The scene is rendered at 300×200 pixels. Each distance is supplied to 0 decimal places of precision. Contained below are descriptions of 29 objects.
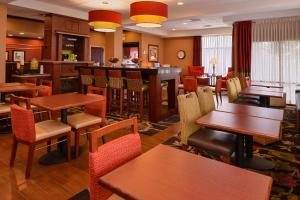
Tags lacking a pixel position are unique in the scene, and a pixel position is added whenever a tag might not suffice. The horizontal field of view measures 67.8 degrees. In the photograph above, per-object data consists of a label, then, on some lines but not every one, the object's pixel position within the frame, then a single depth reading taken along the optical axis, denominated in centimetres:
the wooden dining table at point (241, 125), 181
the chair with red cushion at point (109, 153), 119
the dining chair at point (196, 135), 222
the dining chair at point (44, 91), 388
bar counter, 475
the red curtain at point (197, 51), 1100
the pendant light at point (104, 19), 488
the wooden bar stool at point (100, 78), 547
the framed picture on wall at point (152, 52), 1130
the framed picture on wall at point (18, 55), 1071
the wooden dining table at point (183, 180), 94
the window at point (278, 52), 689
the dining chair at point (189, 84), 664
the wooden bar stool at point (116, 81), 516
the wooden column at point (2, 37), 561
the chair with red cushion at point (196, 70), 1050
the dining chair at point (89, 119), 291
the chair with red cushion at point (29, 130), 237
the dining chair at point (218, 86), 730
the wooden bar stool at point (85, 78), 579
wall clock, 1174
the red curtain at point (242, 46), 746
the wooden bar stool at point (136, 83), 480
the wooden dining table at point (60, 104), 259
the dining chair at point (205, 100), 289
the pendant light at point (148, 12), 413
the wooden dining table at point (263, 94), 399
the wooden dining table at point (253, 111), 236
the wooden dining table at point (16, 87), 370
